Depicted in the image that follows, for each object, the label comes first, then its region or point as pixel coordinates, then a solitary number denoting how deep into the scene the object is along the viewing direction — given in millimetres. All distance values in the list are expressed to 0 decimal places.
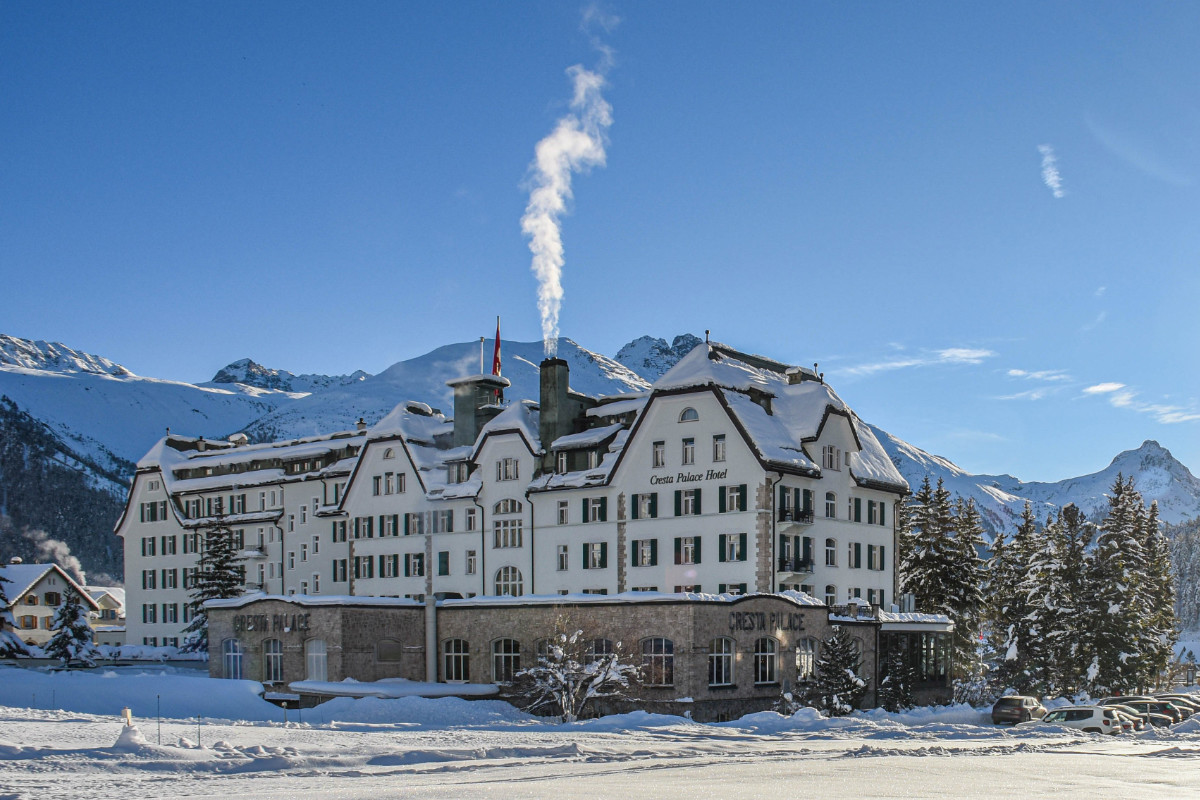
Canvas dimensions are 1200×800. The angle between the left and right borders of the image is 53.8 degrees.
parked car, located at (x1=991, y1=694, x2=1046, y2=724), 51219
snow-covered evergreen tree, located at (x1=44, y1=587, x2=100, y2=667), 73812
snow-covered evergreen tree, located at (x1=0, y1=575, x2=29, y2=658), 70125
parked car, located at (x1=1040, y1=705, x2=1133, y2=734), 46406
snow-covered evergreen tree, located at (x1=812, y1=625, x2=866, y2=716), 50719
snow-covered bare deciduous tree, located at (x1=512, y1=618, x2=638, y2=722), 47469
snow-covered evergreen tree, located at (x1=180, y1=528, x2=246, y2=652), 77062
